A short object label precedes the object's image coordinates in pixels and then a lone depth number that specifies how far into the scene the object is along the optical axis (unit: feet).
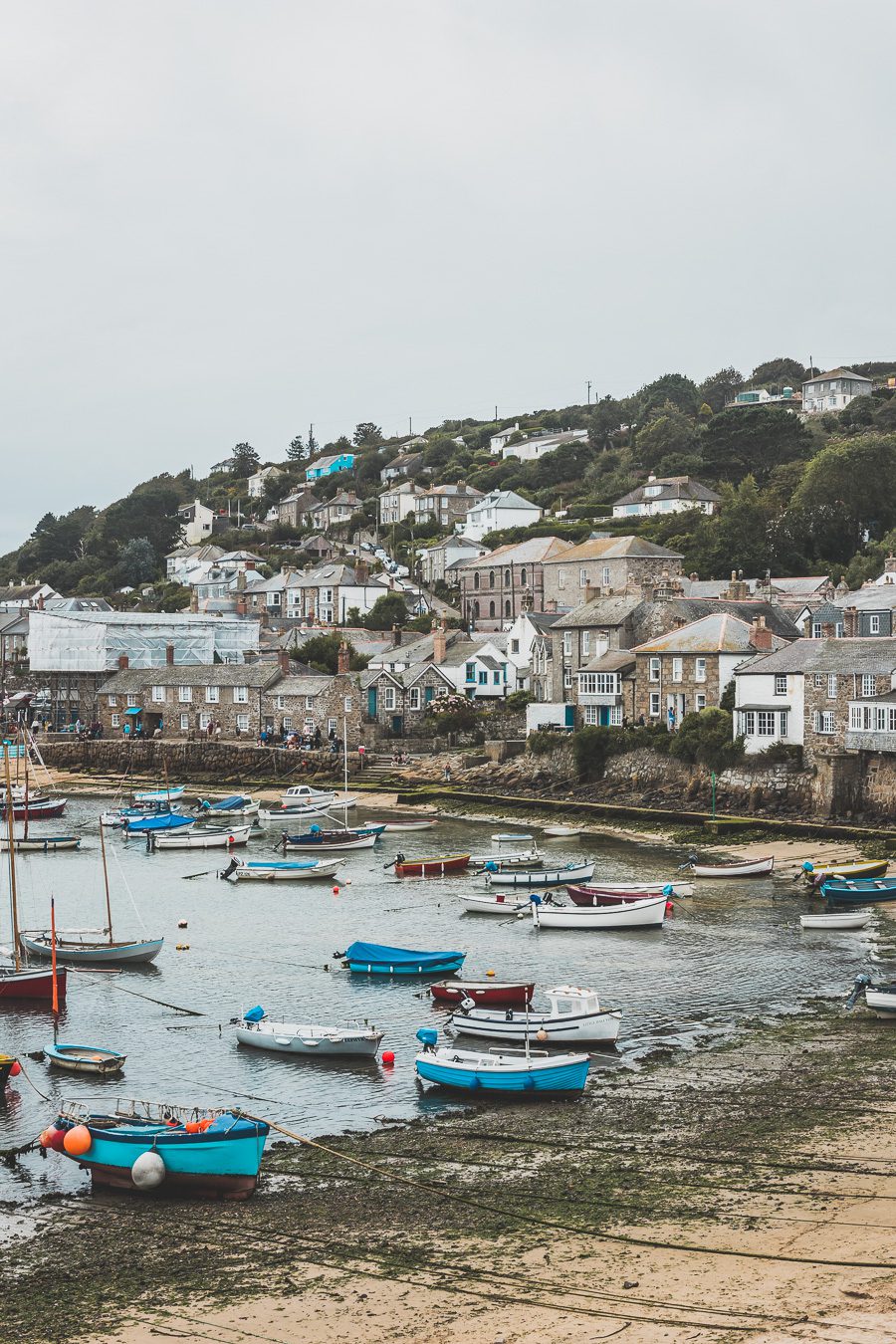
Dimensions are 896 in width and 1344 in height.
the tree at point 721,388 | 567.59
